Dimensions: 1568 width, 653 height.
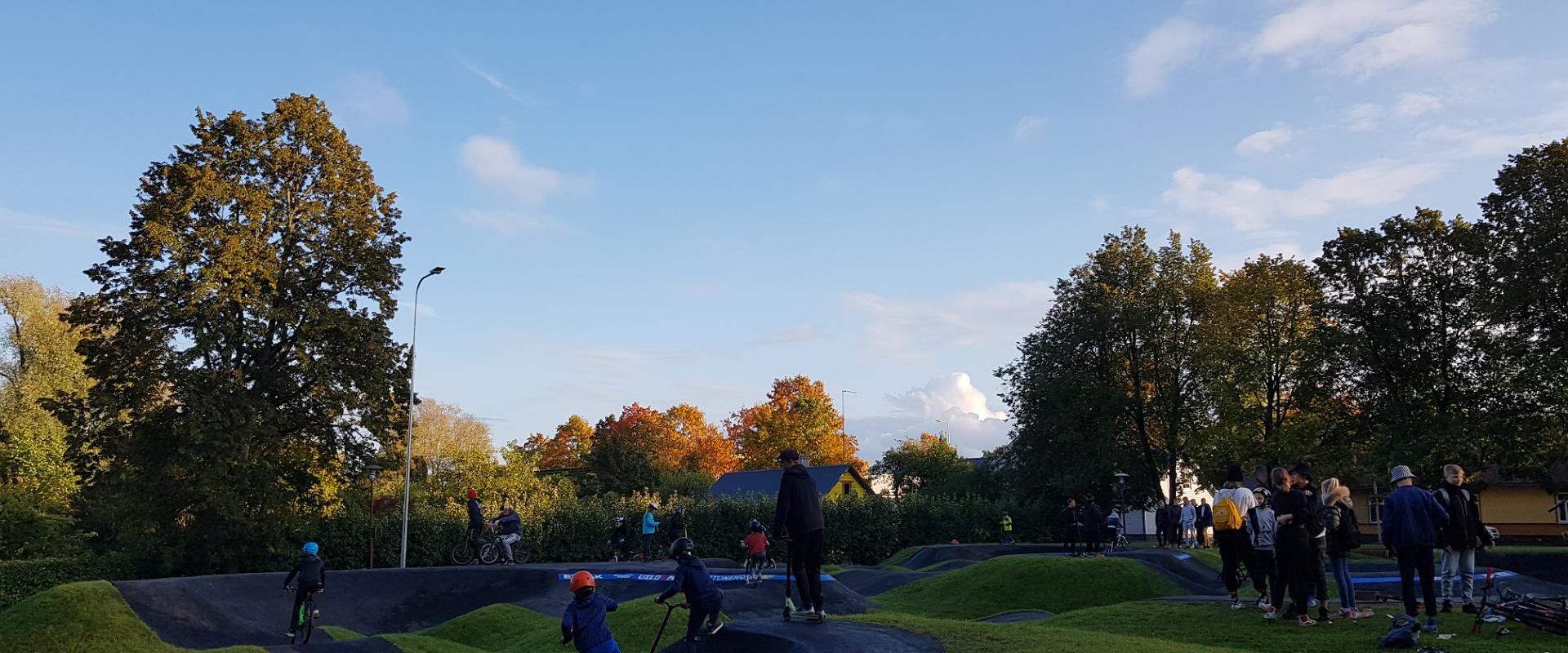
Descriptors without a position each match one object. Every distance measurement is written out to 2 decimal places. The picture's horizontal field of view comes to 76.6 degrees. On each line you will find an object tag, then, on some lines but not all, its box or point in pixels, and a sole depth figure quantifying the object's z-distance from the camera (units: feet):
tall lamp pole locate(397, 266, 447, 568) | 115.50
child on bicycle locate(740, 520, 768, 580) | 72.44
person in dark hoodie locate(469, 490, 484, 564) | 98.94
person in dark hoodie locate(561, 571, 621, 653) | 32.94
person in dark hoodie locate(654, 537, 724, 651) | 39.83
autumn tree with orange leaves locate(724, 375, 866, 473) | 298.56
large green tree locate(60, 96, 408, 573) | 101.91
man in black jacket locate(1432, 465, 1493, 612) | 44.91
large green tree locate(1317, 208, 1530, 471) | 105.40
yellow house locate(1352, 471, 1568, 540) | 165.78
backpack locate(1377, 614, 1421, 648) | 38.45
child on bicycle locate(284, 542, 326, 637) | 60.85
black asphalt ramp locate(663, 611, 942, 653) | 40.11
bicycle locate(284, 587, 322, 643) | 61.46
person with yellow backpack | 47.78
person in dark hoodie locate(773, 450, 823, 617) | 40.22
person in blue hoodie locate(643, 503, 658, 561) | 106.11
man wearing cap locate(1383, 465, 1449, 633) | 40.60
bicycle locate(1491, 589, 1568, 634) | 40.60
